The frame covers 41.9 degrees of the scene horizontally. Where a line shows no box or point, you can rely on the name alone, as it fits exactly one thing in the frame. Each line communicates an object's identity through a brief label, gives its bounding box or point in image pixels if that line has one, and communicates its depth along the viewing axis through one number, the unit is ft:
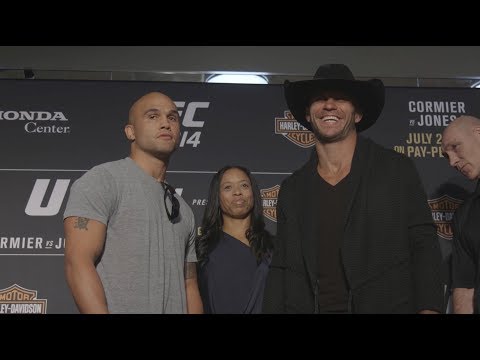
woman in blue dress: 9.36
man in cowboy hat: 8.60
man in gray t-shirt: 8.07
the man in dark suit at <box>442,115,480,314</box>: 9.09
